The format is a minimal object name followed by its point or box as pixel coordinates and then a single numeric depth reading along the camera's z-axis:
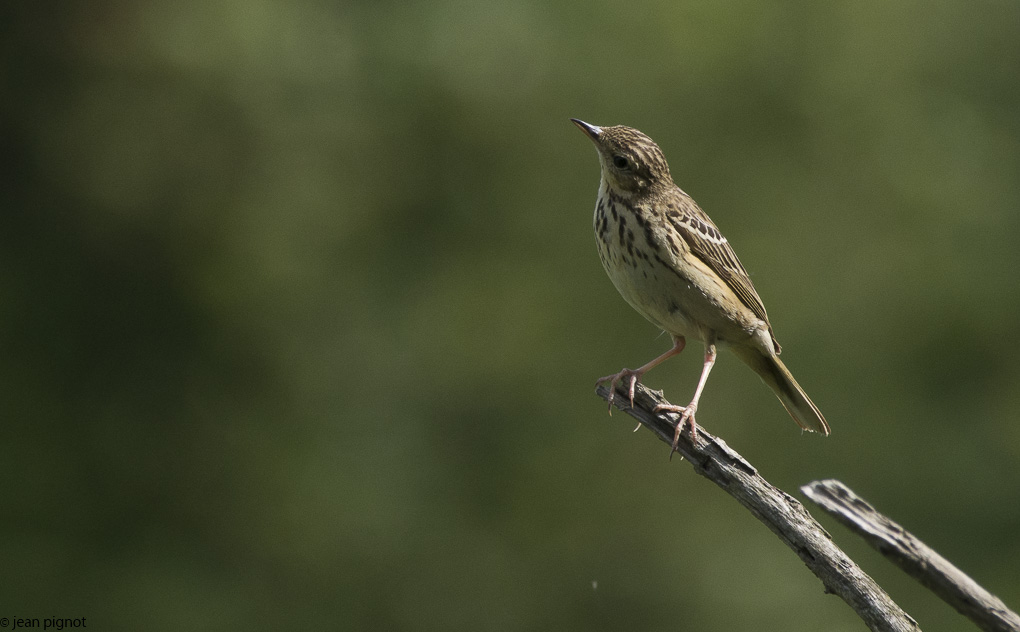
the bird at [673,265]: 11.73
